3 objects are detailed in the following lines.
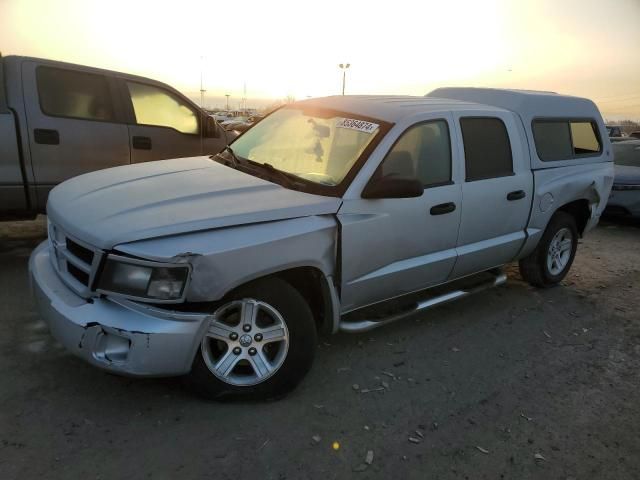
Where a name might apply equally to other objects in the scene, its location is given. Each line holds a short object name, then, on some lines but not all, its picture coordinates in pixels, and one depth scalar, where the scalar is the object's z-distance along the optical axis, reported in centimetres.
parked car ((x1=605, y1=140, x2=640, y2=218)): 819
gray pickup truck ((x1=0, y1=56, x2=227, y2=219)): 501
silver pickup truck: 264
